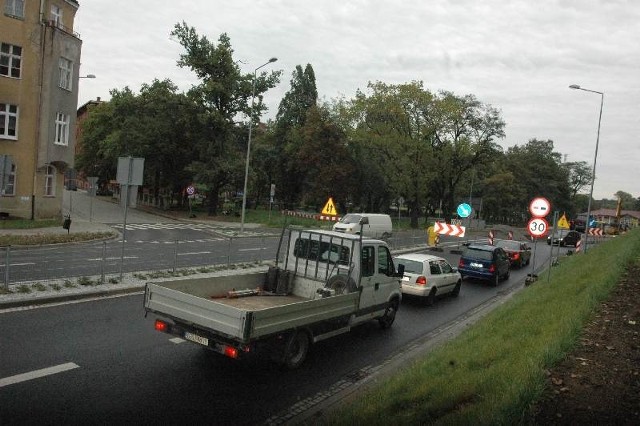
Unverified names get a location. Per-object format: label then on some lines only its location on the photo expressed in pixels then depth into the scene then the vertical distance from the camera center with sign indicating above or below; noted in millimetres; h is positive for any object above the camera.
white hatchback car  14453 -2202
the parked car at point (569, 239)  46469 -2218
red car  26188 -2201
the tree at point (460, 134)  53938 +7761
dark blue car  19641 -2227
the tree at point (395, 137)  53281 +6264
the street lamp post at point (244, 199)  33112 -1068
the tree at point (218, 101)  43688 +7081
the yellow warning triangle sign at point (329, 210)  26203 -979
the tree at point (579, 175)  116438 +9219
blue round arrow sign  24844 -276
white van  32938 -2118
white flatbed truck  6977 -1884
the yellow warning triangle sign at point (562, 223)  24559 -456
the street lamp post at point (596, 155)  30669 +3869
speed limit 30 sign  15641 -467
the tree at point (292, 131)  61375 +7034
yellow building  28359 +3734
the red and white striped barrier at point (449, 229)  26344 -1392
